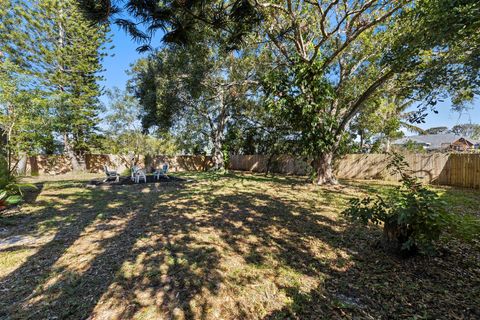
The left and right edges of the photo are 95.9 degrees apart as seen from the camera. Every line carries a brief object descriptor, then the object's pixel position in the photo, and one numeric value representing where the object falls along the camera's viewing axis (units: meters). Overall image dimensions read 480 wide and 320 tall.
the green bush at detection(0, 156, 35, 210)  4.43
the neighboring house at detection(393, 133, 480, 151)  25.26
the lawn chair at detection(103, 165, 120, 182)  9.60
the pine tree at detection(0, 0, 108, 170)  12.76
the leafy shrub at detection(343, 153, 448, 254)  2.23
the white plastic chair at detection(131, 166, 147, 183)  9.62
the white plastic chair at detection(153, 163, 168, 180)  10.85
